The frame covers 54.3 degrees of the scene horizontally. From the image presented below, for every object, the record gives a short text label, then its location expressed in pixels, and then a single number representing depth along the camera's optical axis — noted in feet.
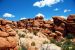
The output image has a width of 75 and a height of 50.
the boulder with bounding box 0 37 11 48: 29.26
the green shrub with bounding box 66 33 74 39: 60.79
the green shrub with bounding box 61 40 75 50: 42.88
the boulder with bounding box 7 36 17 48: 30.70
